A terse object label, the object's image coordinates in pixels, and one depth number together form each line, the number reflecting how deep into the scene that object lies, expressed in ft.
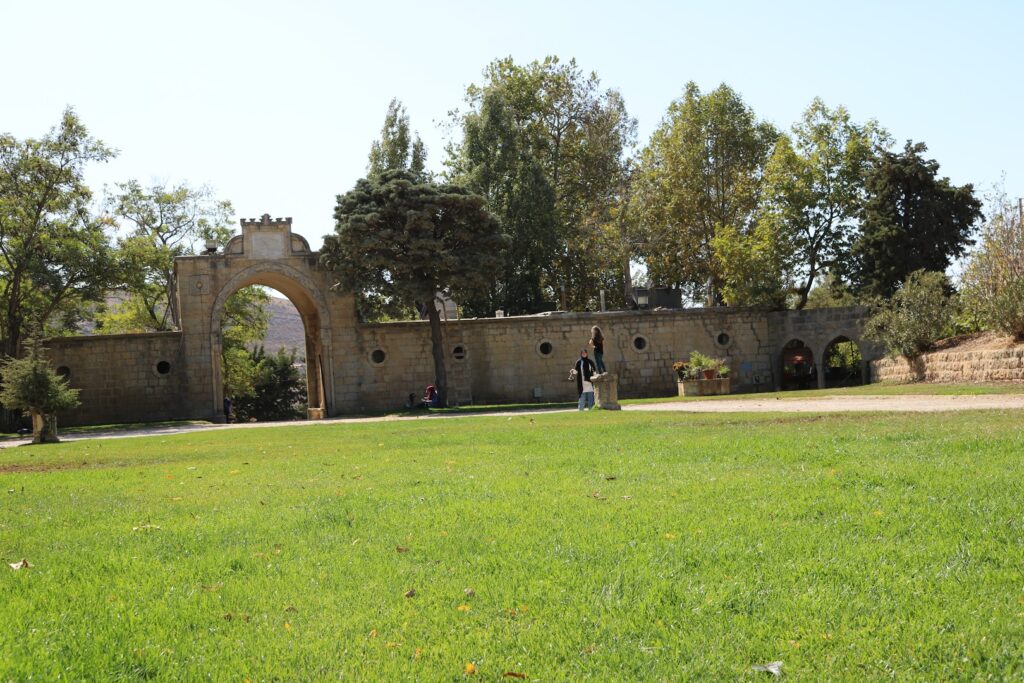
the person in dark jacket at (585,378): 71.87
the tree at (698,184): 147.33
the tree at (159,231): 151.84
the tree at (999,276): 75.72
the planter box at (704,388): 104.83
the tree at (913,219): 123.13
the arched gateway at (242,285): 106.32
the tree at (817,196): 136.46
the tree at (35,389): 65.67
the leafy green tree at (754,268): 123.44
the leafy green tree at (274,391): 180.65
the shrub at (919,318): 90.43
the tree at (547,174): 137.69
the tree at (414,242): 103.65
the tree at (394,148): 148.56
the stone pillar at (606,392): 71.00
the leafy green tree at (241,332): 149.59
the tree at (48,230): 98.53
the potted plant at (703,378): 104.94
